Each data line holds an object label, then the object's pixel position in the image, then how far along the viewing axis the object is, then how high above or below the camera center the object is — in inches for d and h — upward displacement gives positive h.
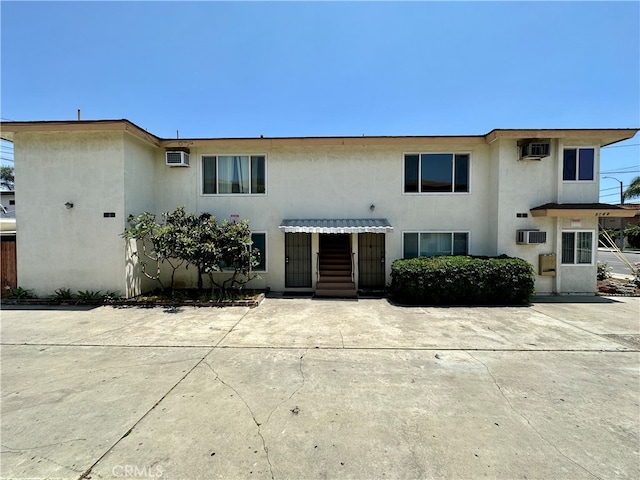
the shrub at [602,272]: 547.2 -71.8
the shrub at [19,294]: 399.9 -84.2
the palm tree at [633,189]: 1423.5 +226.9
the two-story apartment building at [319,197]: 401.1 +56.7
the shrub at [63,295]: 396.5 -84.9
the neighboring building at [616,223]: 1756.0 +78.4
